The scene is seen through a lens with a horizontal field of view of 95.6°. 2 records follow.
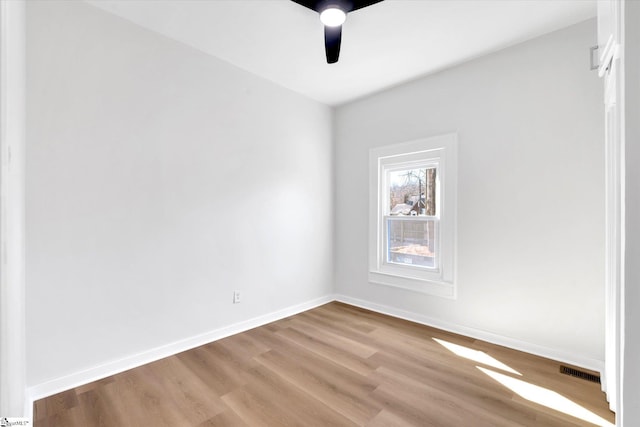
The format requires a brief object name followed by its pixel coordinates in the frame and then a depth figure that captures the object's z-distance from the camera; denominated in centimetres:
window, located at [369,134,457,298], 294
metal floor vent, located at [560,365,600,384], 207
